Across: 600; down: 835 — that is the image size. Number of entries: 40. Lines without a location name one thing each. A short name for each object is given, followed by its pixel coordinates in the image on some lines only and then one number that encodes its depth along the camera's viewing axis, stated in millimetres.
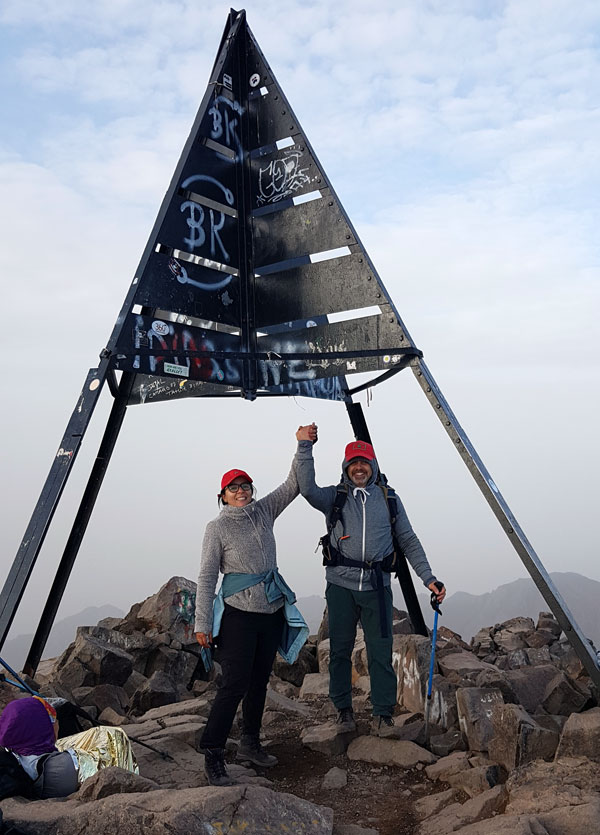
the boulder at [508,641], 10676
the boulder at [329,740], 5995
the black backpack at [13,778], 3861
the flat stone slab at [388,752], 5715
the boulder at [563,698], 6414
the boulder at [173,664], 8273
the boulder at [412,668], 6773
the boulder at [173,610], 9133
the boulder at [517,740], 5062
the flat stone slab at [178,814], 3295
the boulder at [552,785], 4061
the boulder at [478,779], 4930
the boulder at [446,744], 5840
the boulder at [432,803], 4809
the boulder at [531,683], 6574
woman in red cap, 5305
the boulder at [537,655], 9500
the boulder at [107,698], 7266
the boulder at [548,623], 11509
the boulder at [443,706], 6273
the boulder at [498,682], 6484
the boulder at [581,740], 4875
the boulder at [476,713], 5590
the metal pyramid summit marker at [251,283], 6918
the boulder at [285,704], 7297
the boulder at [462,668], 7038
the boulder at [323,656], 8898
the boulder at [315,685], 8180
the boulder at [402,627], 9382
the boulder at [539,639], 10922
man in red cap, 6117
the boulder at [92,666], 7742
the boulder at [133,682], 7922
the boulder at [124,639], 8547
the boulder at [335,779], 5367
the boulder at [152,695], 7387
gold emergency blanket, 4348
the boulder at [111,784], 3717
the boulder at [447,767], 5320
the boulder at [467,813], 4348
